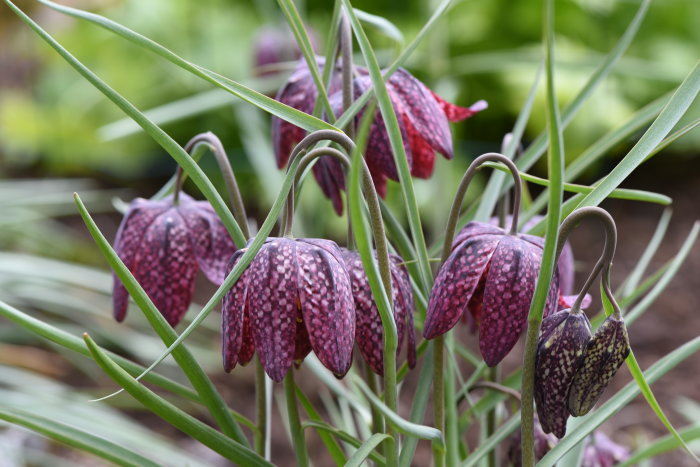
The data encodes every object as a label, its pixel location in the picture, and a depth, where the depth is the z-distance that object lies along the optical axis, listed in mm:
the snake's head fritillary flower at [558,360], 761
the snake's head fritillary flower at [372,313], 782
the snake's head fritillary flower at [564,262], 852
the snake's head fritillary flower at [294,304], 765
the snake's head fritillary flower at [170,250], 818
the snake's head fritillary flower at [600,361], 760
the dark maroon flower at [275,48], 1480
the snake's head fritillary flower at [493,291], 773
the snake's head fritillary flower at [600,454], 872
